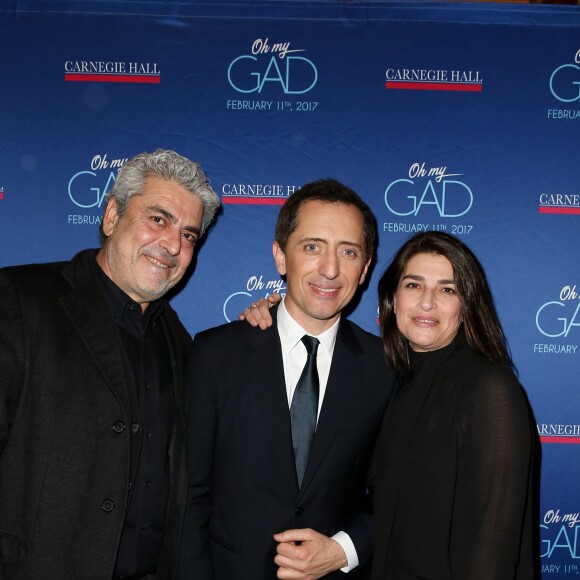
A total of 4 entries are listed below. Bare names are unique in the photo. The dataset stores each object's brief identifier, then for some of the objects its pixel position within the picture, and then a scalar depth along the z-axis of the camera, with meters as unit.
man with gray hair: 1.77
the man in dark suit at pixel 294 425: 1.98
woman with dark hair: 1.77
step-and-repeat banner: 2.91
